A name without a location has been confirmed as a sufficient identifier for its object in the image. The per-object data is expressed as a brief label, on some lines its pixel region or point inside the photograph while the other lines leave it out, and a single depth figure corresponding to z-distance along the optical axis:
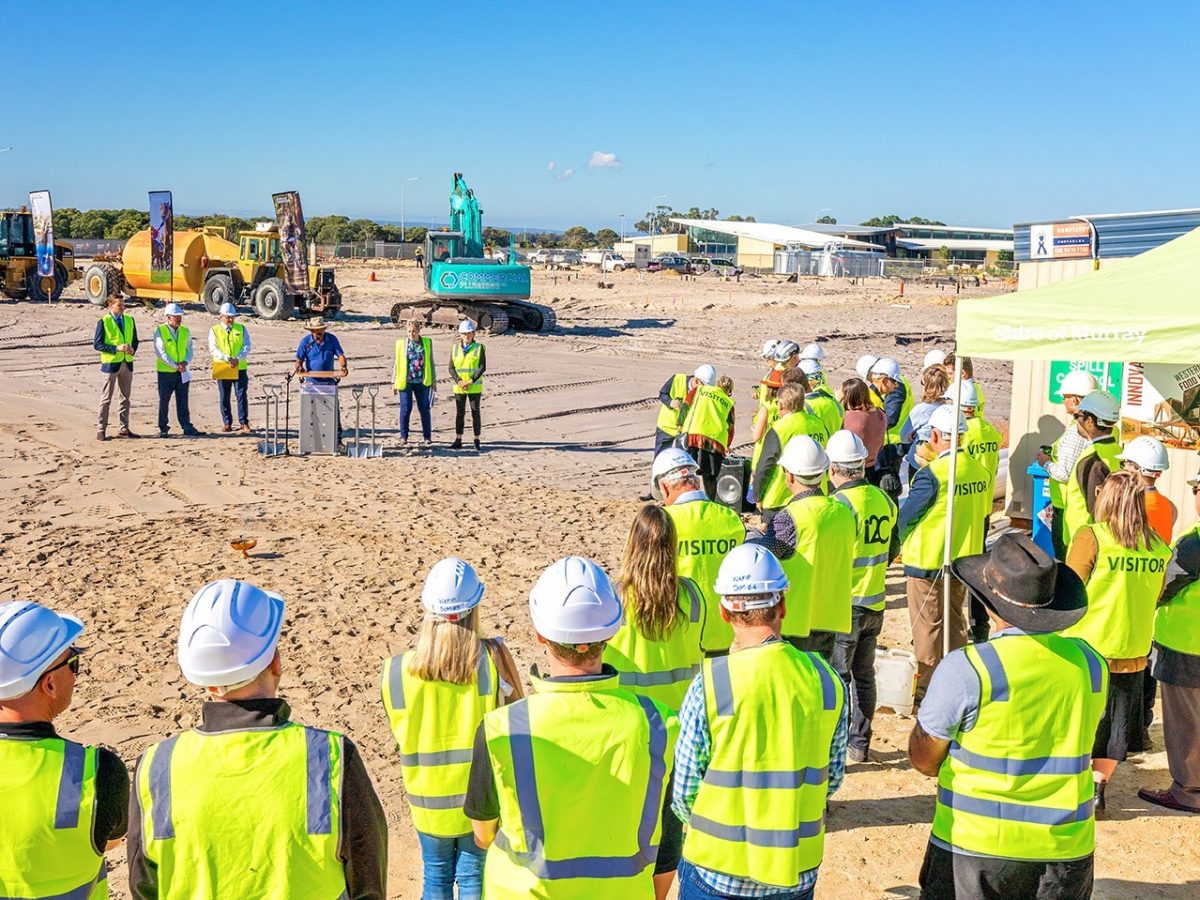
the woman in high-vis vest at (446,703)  3.80
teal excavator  29.34
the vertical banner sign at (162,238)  31.36
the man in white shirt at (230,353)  15.52
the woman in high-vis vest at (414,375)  14.96
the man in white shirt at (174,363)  15.15
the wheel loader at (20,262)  34.81
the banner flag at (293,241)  29.62
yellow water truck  31.41
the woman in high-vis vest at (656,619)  4.49
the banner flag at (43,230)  34.31
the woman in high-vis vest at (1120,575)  5.49
